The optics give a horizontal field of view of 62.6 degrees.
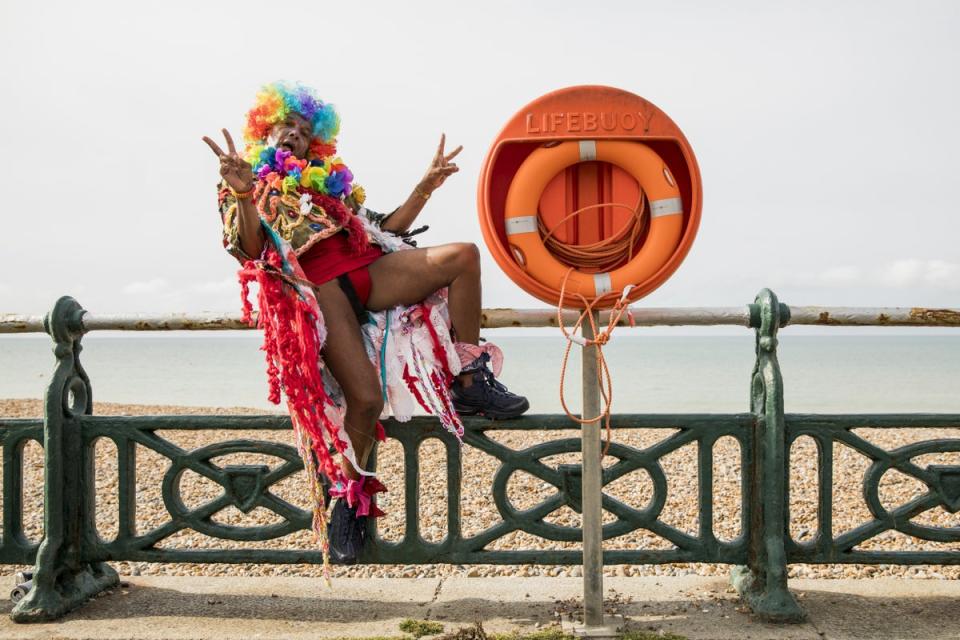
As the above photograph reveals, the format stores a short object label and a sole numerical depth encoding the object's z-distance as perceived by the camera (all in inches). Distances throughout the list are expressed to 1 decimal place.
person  96.0
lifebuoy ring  92.0
